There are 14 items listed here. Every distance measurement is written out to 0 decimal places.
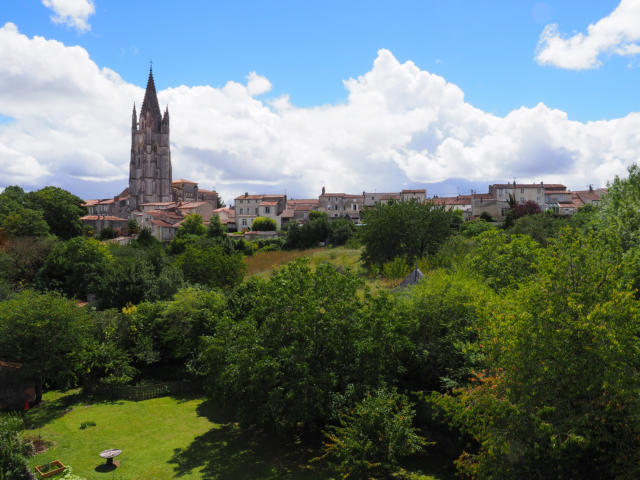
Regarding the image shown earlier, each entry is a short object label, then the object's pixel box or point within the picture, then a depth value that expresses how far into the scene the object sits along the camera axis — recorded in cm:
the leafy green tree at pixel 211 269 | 3881
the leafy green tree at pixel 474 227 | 6269
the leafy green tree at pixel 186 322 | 2652
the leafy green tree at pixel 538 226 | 4534
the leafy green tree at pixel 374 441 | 1473
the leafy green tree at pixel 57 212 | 7012
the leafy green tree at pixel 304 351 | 1695
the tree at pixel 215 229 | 7256
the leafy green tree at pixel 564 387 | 1177
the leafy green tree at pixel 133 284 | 3472
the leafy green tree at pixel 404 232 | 4472
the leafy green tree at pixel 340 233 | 6769
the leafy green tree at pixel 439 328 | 1858
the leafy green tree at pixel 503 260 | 2361
